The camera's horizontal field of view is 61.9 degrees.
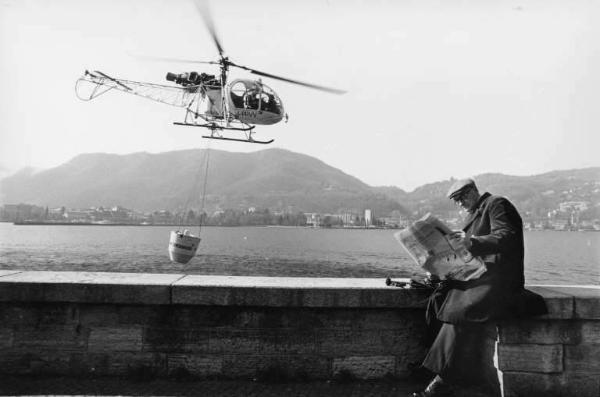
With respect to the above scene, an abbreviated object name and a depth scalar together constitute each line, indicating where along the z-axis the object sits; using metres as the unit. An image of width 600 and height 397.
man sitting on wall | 3.87
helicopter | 23.06
